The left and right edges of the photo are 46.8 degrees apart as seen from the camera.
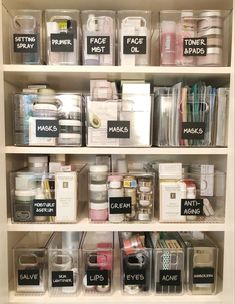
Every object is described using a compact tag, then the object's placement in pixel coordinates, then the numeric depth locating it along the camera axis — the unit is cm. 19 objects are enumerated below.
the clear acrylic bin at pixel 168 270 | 90
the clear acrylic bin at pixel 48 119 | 86
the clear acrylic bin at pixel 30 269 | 90
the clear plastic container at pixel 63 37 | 85
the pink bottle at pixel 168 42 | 87
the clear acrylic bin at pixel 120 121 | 87
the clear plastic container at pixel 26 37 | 85
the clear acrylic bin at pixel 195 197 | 89
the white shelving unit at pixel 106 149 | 84
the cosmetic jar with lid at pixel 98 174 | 90
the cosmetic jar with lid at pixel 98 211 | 89
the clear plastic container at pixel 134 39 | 85
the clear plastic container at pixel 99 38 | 85
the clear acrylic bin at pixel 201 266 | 91
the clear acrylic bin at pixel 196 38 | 85
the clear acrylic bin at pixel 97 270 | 89
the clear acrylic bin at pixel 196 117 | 87
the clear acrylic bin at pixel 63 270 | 89
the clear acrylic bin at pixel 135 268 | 89
